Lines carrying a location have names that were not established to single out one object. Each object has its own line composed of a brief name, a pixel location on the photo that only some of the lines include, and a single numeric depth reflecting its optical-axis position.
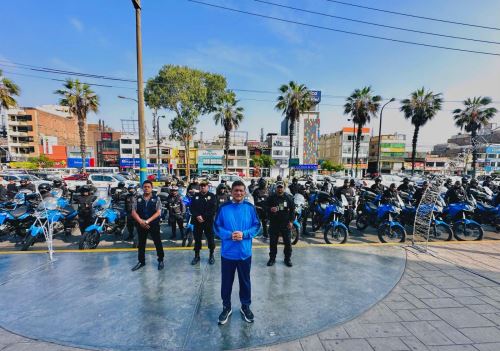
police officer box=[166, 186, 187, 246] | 6.25
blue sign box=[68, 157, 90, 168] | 44.19
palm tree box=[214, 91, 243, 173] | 29.34
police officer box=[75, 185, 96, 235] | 6.02
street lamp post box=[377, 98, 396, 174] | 26.11
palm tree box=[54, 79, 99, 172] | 22.69
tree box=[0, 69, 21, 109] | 18.33
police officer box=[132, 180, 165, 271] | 4.54
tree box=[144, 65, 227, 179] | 21.17
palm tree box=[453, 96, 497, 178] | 27.05
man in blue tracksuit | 2.97
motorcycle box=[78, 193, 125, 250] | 5.67
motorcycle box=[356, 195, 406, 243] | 6.25
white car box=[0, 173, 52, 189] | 16.17
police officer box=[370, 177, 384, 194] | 9.10
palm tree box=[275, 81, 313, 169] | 24.39
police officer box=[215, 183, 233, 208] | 6.84
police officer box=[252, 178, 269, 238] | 6.57
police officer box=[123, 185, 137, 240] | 6.13
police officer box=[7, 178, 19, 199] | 10.01
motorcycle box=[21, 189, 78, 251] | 5.42
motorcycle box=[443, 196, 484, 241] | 6.51
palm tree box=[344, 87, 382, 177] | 26.59
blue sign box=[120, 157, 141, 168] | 44.25
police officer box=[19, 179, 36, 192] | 9.32
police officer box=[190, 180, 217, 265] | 4.79
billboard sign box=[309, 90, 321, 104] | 46.59
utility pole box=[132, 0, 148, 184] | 8.68
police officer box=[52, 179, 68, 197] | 10.83
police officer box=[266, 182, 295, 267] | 4.70
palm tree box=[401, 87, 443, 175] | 25.91
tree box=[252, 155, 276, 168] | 43.09
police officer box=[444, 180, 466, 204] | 6.98
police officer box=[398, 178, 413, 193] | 9.53
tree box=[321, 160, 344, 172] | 44.81
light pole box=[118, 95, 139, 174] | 41.95
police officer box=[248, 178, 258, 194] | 10.13
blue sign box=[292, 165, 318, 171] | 42.61
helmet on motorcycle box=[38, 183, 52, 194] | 7.42
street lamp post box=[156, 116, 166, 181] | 29.67
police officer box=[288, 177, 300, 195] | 9.34
